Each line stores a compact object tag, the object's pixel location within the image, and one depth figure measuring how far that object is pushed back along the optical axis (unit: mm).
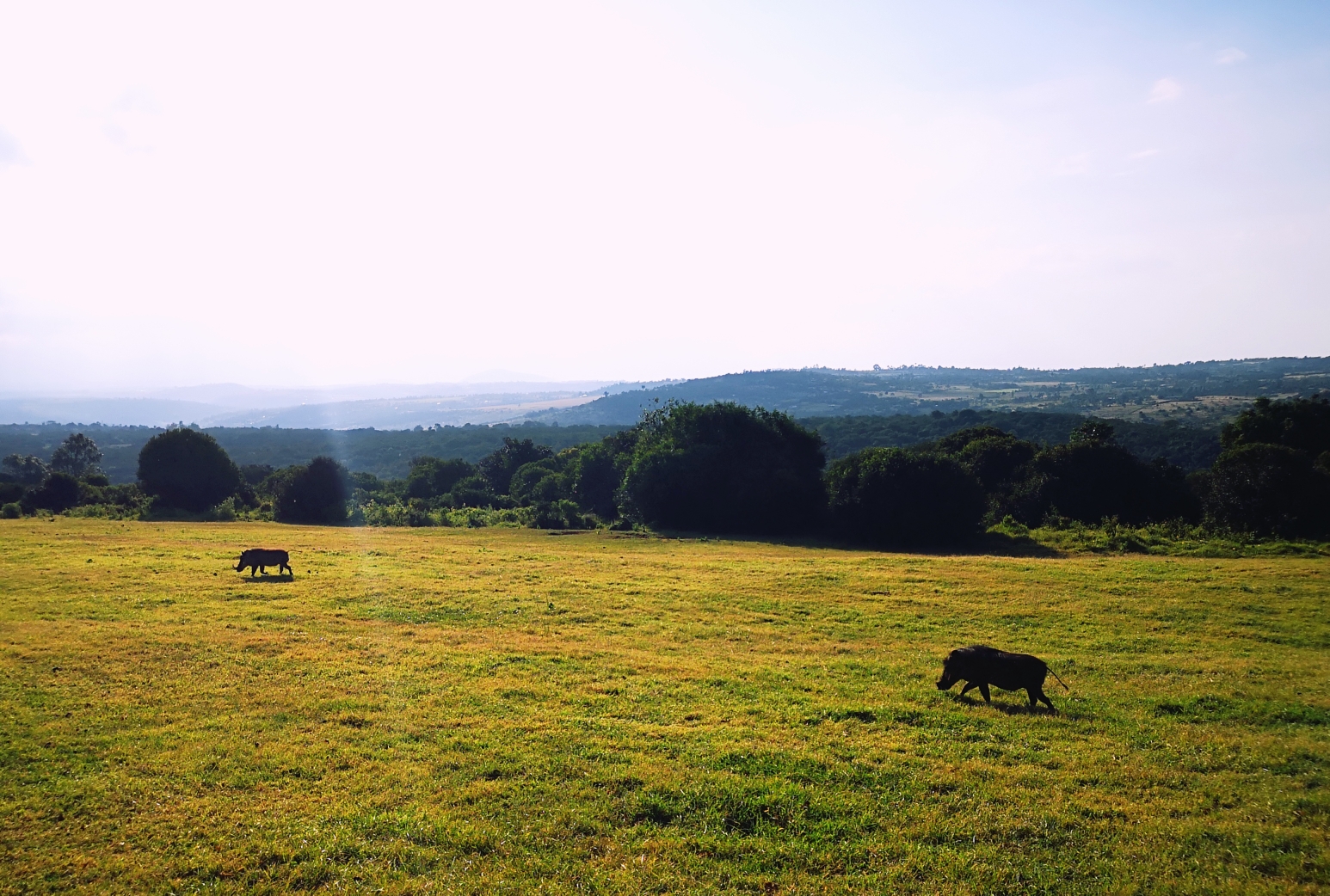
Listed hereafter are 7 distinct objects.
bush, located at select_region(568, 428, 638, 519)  64625
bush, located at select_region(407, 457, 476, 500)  77188
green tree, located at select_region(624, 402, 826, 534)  49594
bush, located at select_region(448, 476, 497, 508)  70875
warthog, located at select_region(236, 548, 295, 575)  26070
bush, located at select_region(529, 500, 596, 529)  51656
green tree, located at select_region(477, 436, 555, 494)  81125
